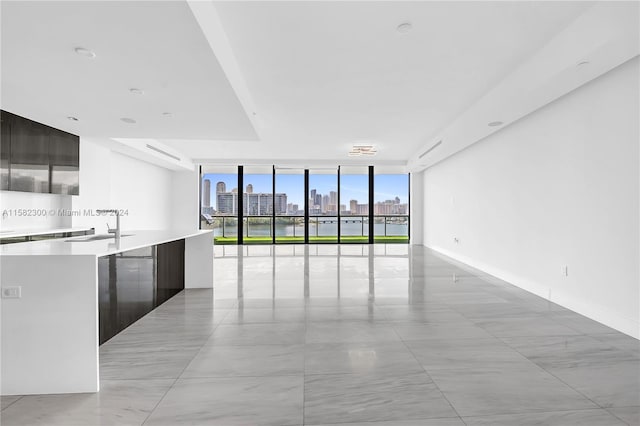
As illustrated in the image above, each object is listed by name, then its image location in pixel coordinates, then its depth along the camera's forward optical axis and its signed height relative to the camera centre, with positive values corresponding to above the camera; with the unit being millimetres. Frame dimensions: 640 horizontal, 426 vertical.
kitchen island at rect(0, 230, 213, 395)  2164 -728
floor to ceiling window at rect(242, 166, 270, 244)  11711 +224
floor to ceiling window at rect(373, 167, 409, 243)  12348 +216
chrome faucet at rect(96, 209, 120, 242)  3549 -118
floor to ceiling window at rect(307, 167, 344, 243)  11797 +199
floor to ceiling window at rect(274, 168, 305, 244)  11734 +233
